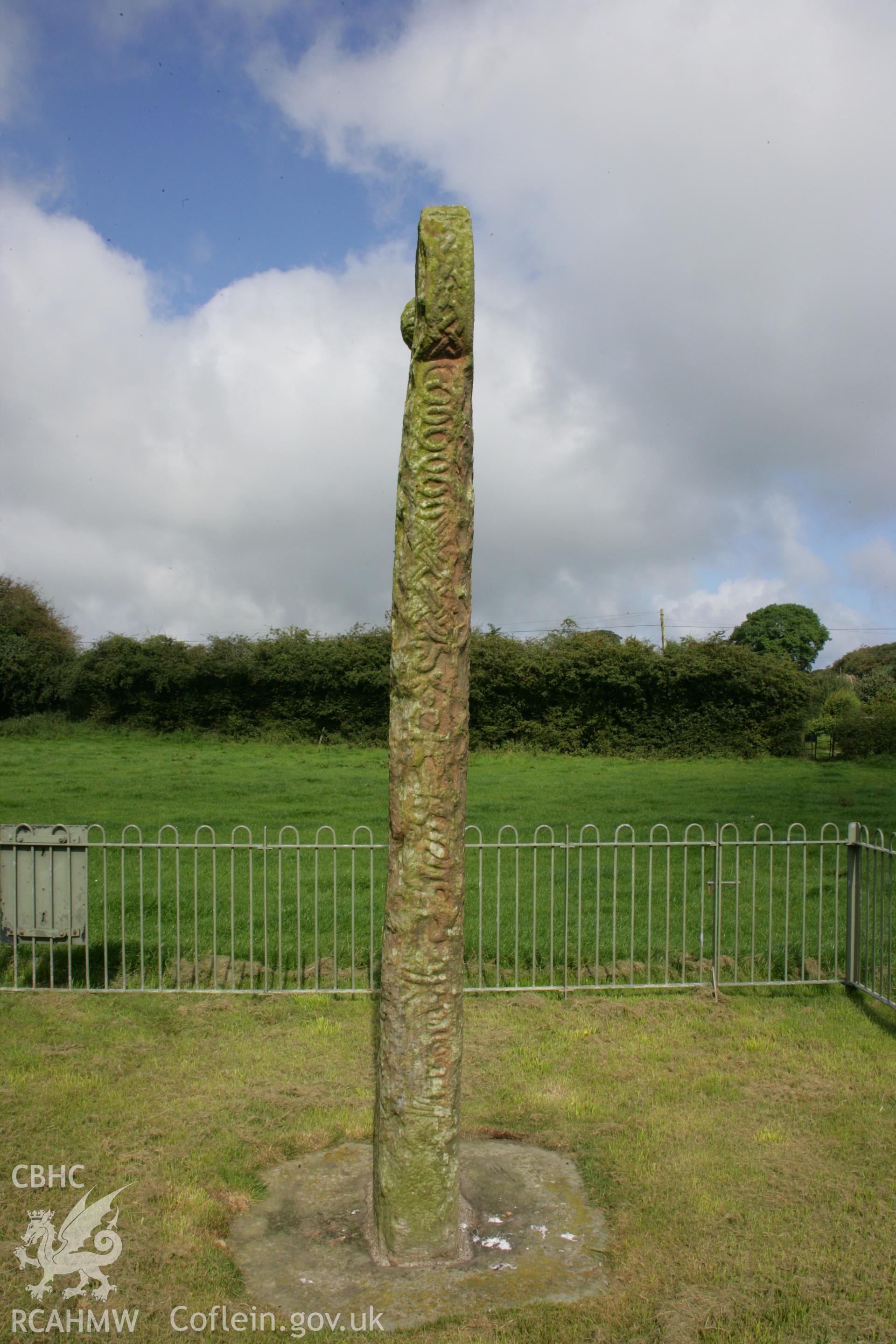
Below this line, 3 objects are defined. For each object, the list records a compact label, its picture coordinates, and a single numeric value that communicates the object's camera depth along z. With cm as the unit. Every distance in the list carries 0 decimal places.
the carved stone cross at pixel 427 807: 377
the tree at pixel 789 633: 5581
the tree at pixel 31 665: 2923
